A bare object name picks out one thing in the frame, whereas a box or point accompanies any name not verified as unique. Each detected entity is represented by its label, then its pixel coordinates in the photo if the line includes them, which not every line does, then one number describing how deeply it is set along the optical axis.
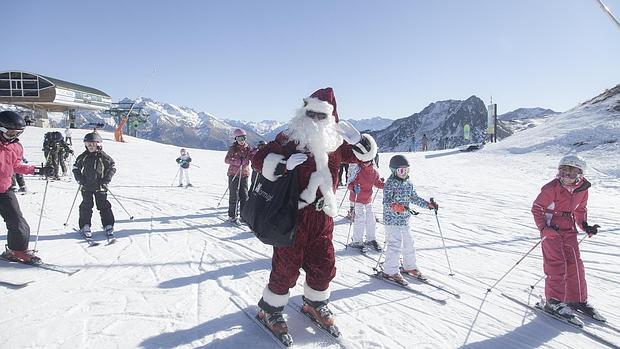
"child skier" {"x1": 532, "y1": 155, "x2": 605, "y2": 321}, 4.18
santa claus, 3.40
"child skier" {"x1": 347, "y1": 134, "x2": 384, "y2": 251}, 6.70
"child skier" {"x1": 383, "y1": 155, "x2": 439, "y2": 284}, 5.11
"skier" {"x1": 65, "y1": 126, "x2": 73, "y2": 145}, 22.86
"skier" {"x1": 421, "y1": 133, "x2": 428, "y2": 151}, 37.44
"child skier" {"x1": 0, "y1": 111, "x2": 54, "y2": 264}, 4.86
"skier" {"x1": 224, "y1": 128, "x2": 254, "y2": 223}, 8.77
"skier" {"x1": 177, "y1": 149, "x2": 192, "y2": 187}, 15.41
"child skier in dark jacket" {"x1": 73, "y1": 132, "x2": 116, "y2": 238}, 6.44
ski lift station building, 48.00
